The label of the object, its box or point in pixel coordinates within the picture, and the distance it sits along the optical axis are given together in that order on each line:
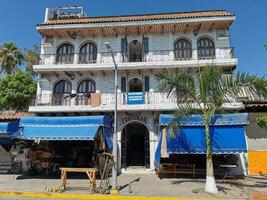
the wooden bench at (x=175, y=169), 15.93
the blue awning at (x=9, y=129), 16.02
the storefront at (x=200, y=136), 14.31
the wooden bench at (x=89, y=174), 11.13
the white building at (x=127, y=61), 17.73
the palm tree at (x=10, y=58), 31.72
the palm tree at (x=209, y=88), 11.53
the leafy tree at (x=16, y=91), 24.69
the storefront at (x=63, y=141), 14.80
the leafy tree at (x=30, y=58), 31.47
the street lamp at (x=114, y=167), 11.25
